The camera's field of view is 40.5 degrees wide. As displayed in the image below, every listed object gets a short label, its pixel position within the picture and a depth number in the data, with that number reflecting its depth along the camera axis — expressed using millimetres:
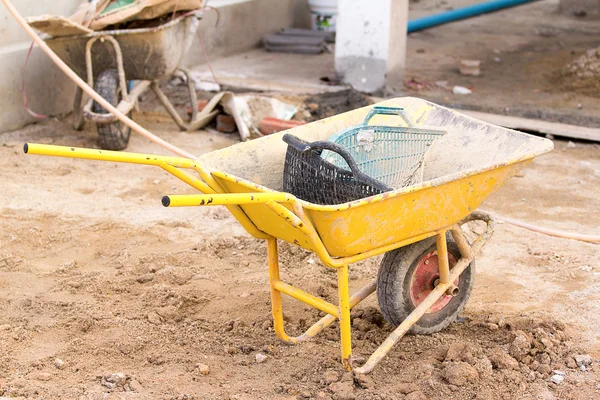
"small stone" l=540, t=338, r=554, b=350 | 3411
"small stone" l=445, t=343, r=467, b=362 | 3328
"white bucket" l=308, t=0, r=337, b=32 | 9844
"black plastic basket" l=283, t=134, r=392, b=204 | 3064
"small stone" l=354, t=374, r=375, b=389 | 3148
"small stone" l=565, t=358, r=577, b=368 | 3318
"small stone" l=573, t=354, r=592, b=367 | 3344
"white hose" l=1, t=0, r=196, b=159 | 4730
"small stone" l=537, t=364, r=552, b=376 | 3278
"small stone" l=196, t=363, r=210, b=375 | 3245
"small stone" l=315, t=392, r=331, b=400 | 3070
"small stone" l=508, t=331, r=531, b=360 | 3381
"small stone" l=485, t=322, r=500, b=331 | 3590
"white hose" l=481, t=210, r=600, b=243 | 3971
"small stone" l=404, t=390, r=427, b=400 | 3055
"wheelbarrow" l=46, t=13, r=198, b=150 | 5895
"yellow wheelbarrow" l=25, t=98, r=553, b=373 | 2871
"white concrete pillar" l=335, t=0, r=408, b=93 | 7375
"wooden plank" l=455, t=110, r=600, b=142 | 6559
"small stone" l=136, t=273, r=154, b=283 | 4070
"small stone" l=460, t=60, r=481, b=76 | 8617
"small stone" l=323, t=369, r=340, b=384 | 3168
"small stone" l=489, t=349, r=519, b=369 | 3307
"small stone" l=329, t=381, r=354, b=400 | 3066
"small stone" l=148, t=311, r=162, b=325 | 3658
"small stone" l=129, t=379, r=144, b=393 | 3078
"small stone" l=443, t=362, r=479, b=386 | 3178
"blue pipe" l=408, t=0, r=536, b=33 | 10742
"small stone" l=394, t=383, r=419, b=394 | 3125
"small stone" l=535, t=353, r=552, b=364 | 3338
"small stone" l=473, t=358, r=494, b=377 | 3244
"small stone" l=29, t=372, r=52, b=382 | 3141
